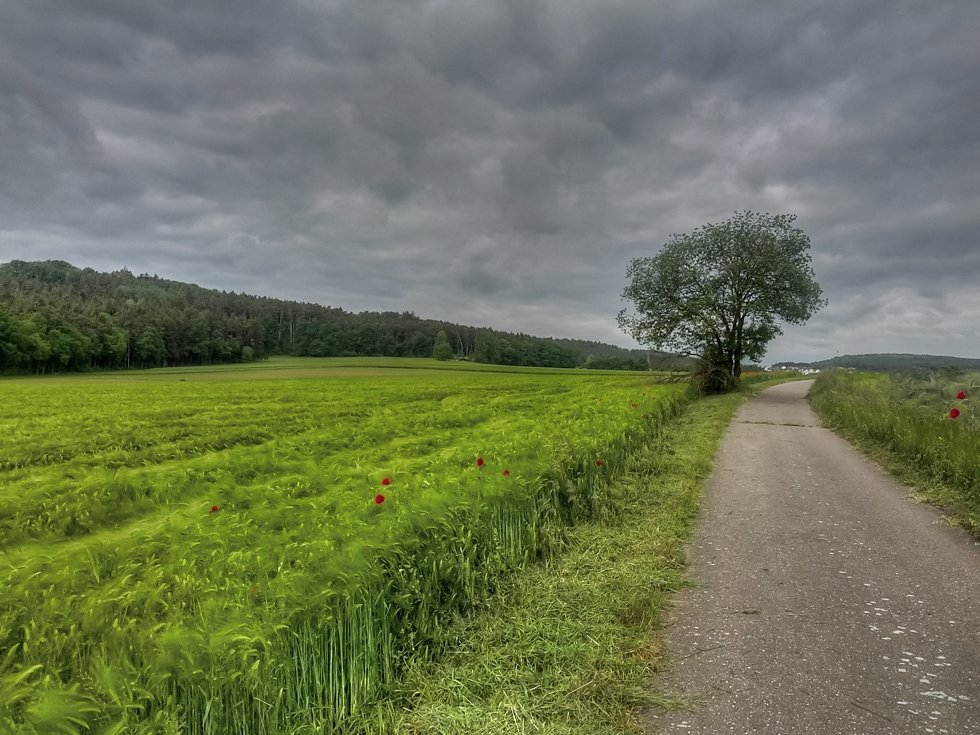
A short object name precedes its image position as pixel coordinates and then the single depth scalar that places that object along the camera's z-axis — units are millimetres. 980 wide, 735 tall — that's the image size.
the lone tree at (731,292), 33031
